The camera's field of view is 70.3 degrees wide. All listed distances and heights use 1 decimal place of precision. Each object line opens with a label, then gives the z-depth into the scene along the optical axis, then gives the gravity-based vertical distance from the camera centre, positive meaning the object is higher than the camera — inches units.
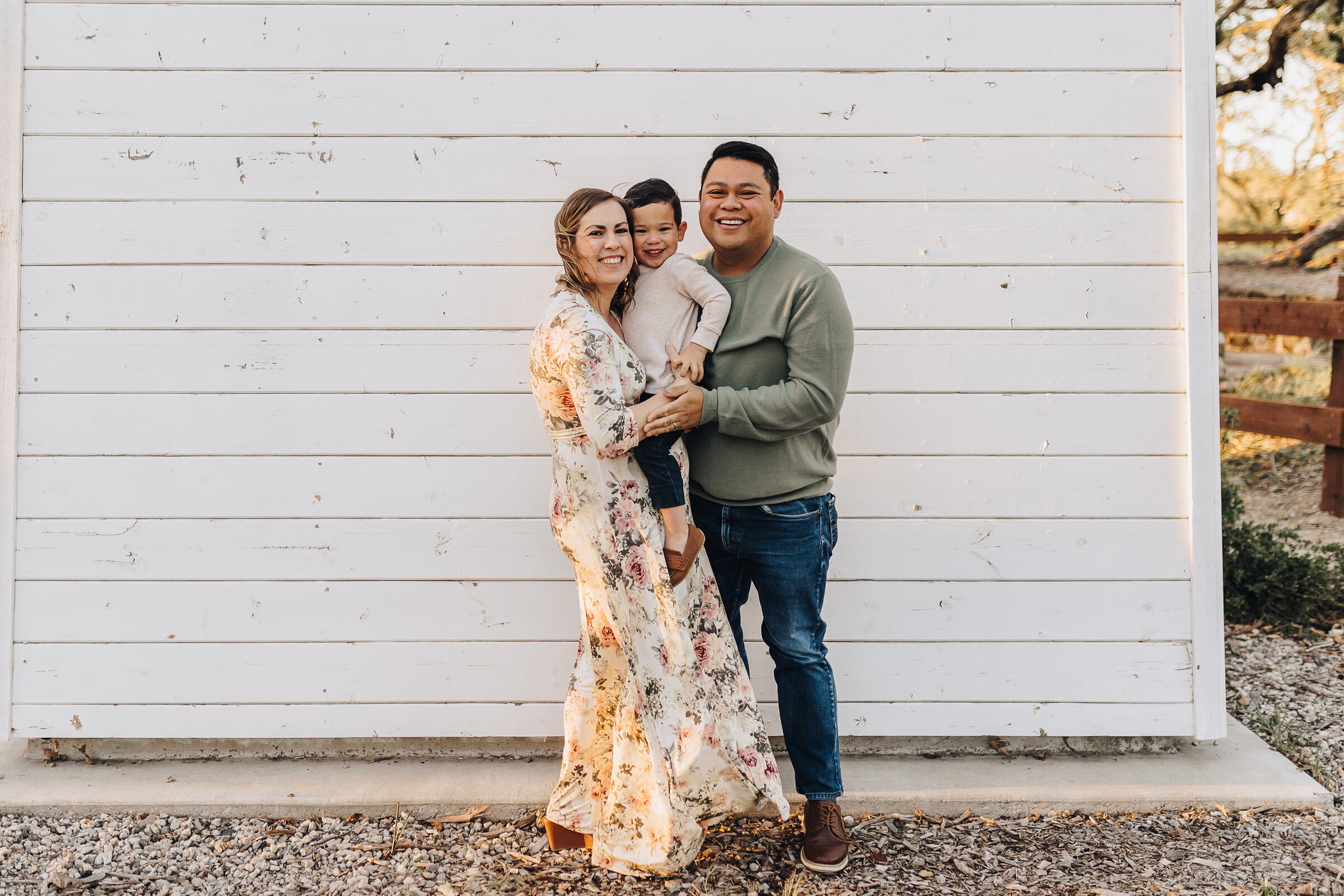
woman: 90.9 -17.2
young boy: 94.3 +14.8
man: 94.1 +3.1
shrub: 170.4 -19.9
